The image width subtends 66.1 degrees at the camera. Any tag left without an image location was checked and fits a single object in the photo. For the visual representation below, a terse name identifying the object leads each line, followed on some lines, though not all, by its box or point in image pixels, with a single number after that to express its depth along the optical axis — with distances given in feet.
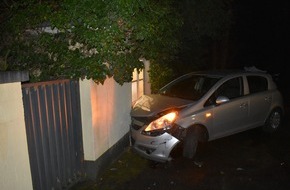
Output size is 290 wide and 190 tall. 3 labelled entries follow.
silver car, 14.42
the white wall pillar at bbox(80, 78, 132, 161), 12.95
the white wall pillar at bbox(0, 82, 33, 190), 8.72
